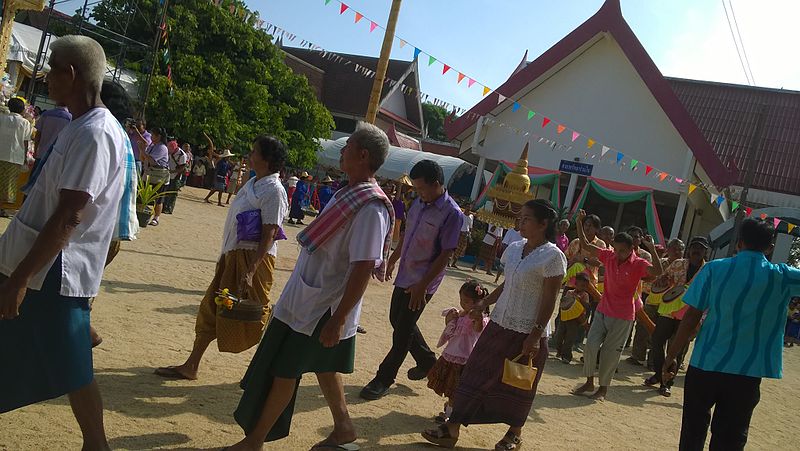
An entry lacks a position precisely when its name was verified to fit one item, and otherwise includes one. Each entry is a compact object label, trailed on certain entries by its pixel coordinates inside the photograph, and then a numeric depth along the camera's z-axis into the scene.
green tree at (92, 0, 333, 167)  22.84
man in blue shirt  4.18
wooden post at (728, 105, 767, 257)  13.34
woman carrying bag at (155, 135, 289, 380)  4.74
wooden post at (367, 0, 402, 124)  9.77
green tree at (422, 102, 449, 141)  59.56
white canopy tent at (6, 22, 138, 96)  18.22
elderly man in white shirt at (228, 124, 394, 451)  3.65
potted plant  10.65
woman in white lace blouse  4.60
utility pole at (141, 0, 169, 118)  17.15
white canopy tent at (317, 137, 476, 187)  28.44
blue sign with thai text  21.37
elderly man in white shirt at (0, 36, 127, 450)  2.84
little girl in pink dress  5.25
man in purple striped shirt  5.46
